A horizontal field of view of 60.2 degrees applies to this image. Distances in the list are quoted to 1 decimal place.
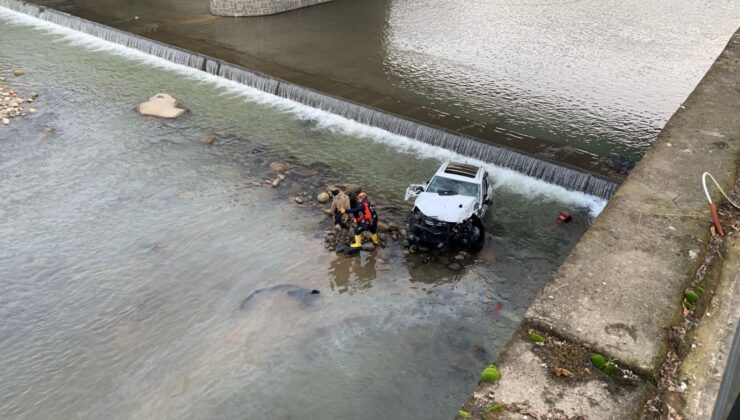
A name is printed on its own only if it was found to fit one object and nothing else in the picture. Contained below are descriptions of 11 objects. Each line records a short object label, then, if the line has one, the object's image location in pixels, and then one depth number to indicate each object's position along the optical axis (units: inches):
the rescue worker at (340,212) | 547.2
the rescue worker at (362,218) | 511.2
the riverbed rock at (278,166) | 652.7
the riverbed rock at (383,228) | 556.1
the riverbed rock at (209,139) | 702.1
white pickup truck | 503.8
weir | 611.2
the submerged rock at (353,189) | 603.2
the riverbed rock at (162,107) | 764.6
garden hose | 358.9
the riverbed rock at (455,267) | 513.0
